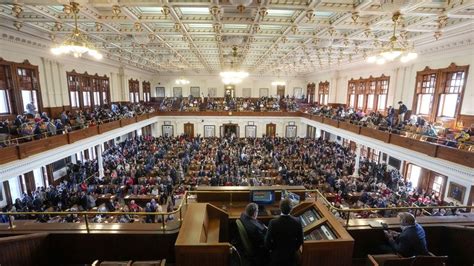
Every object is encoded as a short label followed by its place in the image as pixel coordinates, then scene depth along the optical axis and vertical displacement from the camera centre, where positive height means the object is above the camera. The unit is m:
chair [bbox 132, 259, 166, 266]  3.34 -2.34
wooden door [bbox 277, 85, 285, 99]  30.46 +1.00
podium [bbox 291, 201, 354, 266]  3.18 -1.98
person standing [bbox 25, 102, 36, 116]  10.23 -0.65
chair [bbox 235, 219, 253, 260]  3.24 -1.91
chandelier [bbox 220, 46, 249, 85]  12.08 +1.20
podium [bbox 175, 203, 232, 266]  3.12 -1.98
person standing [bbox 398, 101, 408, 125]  11.32 -0.58
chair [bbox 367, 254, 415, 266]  3.09 -2.12
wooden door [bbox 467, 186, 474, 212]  8.91 -3.60
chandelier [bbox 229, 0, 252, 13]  5.00 +2.00
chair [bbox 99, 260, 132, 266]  3.24 -2.26
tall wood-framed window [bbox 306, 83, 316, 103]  28.25 +0.88
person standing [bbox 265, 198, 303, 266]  3.00 -1.71
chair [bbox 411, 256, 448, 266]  3.03 -2.02
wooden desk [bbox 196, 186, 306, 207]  4.70 -1.89
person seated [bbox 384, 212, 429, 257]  3.24 -1.89
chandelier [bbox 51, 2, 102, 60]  6.09 +1.25
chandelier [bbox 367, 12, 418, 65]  6.03 +1.38
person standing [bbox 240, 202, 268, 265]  3.30 -1.82
